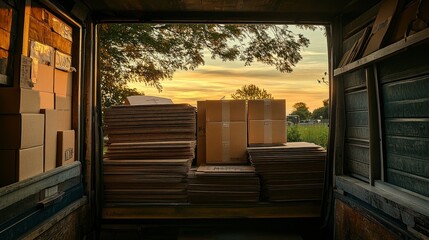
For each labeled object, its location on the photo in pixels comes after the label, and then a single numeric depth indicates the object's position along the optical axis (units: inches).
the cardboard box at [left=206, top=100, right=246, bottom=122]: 149.3
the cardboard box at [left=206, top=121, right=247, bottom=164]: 148.4
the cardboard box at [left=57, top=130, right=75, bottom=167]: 101.9
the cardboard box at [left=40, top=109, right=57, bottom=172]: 91.4
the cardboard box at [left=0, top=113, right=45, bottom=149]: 77.5
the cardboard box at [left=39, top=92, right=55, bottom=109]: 93.4
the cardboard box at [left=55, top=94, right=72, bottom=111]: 104.2
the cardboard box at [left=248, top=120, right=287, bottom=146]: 150.1
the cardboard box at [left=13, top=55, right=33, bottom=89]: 80.5
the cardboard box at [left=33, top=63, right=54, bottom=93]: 90.7
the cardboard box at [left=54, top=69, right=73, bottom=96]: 103.3
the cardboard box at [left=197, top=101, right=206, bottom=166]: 154.0
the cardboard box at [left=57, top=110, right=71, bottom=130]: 105.4
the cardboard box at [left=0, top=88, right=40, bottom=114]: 76.9
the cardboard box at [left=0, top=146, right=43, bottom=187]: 77.0
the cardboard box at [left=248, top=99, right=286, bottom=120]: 150.5
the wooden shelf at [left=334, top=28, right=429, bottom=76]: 68.5
